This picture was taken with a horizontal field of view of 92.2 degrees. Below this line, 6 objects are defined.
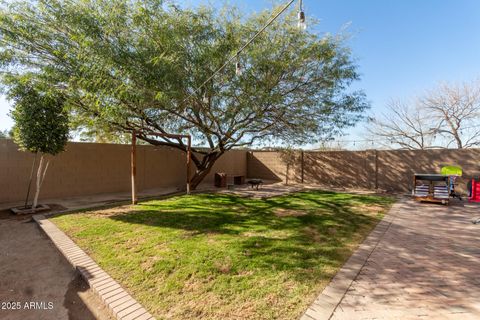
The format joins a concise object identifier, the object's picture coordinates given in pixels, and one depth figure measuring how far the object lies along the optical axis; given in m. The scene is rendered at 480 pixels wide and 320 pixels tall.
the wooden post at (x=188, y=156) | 8.30
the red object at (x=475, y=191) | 7.46
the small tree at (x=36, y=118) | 5.45
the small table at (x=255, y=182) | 9.84
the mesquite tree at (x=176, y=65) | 5.21
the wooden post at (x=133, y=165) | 6.49
